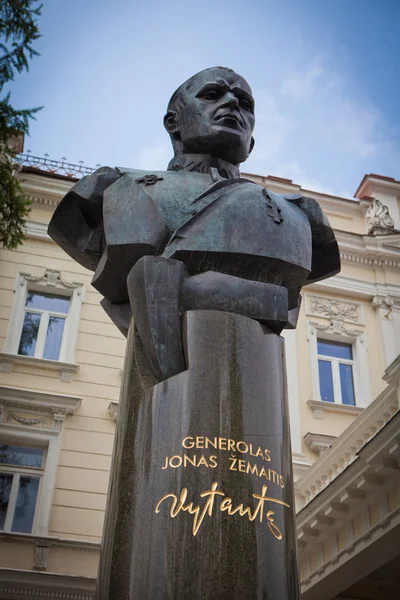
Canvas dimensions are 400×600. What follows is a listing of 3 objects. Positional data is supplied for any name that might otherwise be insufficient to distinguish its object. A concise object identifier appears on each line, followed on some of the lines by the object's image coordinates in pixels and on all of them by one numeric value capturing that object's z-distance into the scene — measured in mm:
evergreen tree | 9070
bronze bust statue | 3844
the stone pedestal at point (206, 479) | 2994
